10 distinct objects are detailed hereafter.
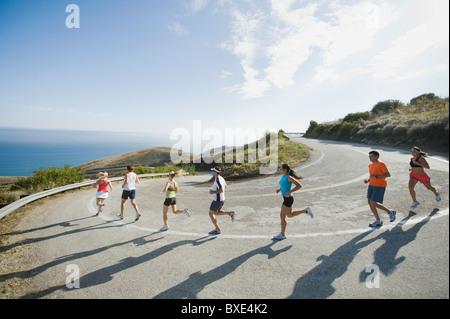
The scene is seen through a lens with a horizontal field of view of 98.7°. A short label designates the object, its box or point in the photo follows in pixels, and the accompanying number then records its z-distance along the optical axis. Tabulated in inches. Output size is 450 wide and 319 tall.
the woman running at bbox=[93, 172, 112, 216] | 292.4
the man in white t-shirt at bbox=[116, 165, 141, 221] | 278.8
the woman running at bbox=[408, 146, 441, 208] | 238.5
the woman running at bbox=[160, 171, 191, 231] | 236.2
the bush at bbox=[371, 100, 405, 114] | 1539.1
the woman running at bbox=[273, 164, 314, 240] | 195.3
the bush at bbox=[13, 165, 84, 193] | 500.7
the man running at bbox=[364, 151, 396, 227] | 207.2
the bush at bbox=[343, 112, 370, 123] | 1487.7
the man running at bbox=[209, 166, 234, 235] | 219.5
